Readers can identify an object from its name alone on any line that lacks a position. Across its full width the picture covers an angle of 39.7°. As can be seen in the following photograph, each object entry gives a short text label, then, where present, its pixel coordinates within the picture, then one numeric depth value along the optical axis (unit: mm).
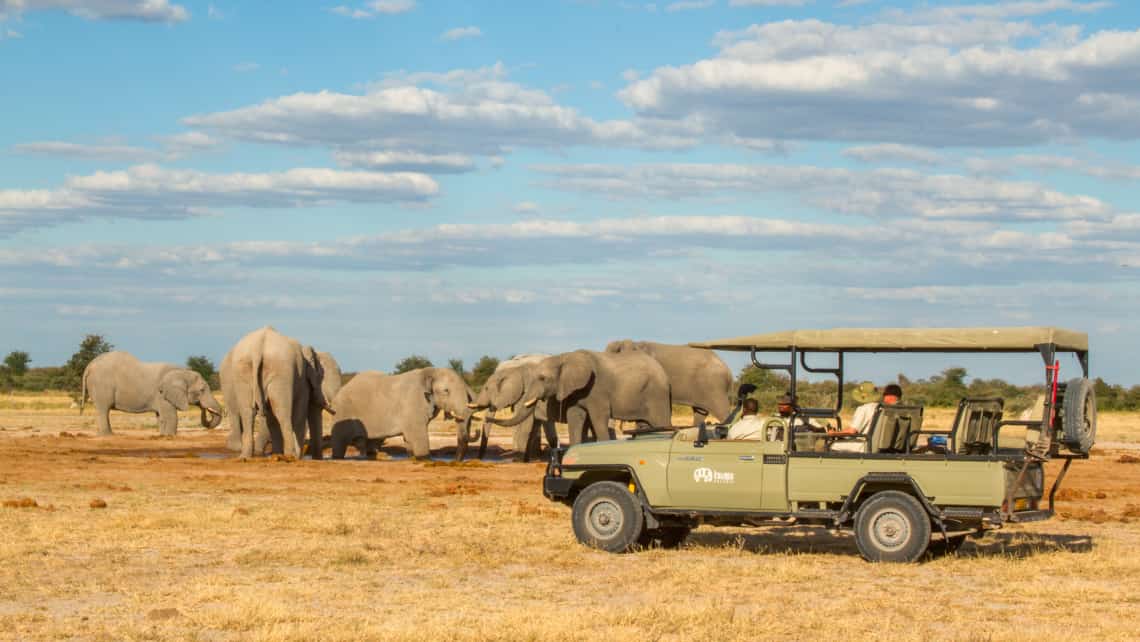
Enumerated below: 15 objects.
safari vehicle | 15867
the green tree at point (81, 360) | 75500
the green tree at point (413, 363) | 84688
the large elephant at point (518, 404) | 35438
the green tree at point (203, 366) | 90375
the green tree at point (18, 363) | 110375
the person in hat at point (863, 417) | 16734
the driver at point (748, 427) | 17000
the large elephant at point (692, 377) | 38250
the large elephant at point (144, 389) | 47969
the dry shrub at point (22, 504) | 21484
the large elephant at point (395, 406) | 35375
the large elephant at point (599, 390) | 34469
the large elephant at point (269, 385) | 33969
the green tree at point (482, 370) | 75306
